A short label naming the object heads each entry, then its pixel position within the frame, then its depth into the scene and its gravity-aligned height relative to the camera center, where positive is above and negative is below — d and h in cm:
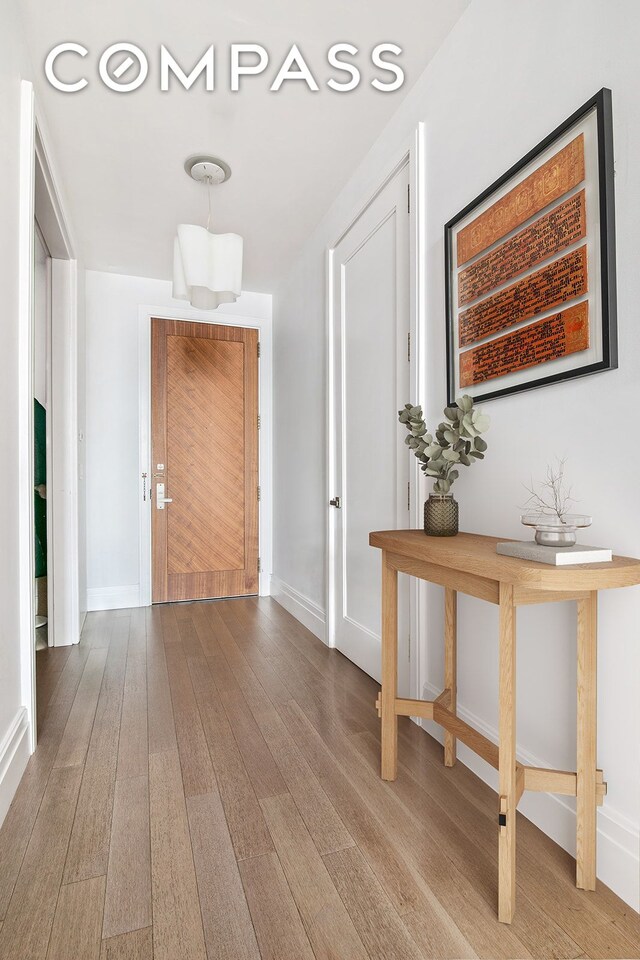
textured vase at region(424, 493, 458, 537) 162 -11
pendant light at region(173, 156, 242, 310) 238 +104
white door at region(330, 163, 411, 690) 227 +37
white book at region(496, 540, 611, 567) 110 -16
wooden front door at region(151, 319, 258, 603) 409 +18
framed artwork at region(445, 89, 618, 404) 127 +61
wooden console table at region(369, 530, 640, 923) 108 -41
